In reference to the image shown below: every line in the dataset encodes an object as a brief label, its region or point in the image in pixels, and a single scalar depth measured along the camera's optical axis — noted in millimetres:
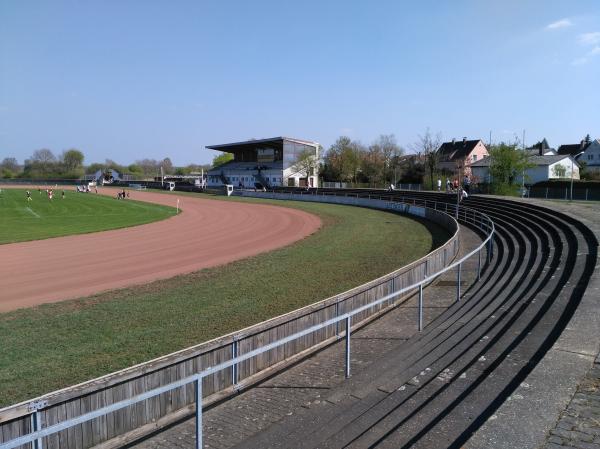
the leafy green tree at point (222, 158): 158750
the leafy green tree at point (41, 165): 152525
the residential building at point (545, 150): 77112
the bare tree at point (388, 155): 82875
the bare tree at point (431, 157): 73750
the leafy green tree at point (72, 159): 165250
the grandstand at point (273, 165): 84562
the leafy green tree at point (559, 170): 65250
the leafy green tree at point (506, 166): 48094
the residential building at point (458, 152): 87500
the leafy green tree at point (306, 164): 83875
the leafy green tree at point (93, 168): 163500
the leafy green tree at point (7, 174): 145750
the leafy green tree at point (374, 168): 82812
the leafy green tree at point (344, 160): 85250
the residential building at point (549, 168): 64250
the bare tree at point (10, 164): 188250
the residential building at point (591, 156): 87062
